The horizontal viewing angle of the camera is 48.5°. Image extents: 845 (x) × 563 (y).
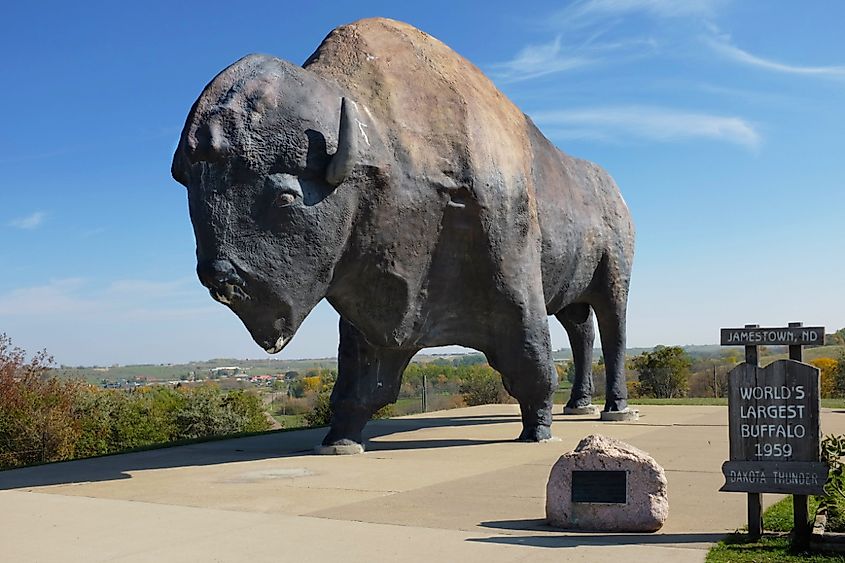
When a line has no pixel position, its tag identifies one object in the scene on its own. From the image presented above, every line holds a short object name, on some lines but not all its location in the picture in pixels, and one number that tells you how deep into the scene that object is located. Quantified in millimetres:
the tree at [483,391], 23312
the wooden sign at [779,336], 5793
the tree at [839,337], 54531
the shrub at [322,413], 17781
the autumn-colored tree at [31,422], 13586
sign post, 5598
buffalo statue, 8383
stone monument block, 6109
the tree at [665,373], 25000
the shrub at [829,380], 26219
